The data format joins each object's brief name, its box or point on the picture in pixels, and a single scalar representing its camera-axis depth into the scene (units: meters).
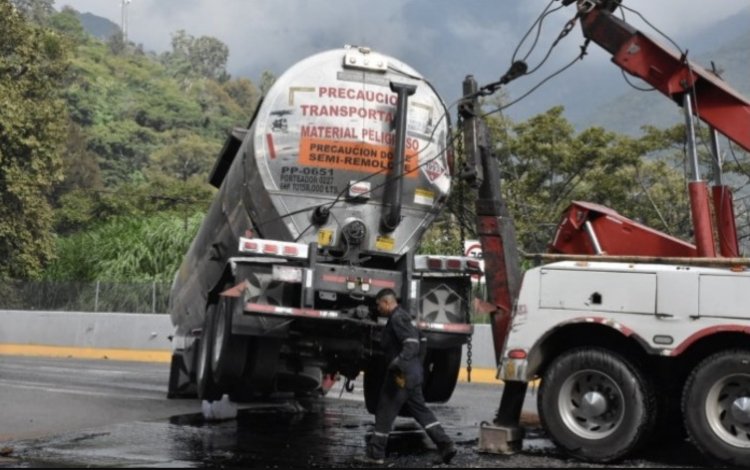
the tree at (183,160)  84.81
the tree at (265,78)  119.88
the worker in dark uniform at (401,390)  9.49
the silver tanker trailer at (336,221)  10.67
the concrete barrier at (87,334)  27.19
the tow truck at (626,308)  8.90
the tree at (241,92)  135.00
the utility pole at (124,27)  164.07
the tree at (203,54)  149.43
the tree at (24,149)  36.09
